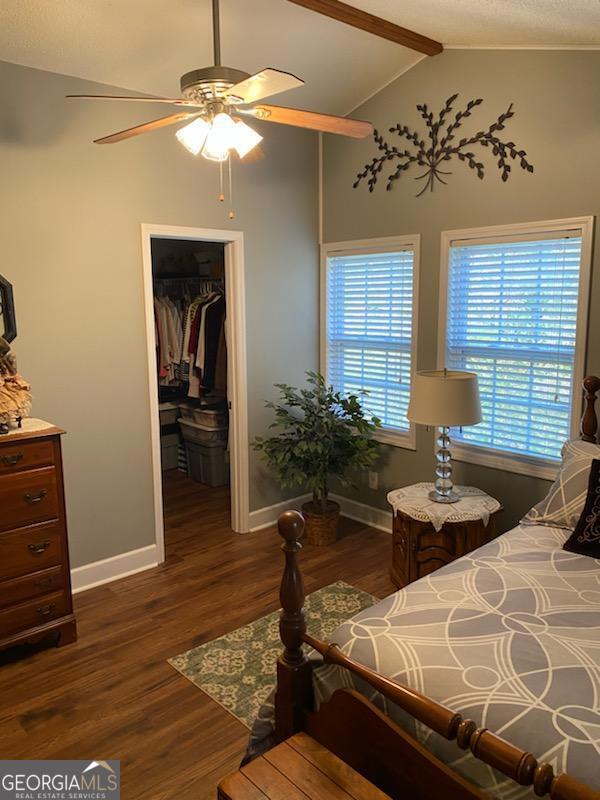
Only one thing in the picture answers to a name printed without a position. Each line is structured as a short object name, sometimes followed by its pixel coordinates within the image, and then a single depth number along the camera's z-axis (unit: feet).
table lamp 10.29
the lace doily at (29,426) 9.05
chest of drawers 8.98
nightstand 10.19
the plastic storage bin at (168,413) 18.35
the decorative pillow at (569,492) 8.73
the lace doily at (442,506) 10.20
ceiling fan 6.52
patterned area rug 8.51
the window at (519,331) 10.45
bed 4.55
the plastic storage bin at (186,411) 17.97
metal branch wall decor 10.99
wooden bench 5.12
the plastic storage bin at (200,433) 17.30
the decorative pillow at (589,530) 7.94
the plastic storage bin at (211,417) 17.21
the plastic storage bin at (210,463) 17.42
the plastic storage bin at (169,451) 18.83
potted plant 13.03
